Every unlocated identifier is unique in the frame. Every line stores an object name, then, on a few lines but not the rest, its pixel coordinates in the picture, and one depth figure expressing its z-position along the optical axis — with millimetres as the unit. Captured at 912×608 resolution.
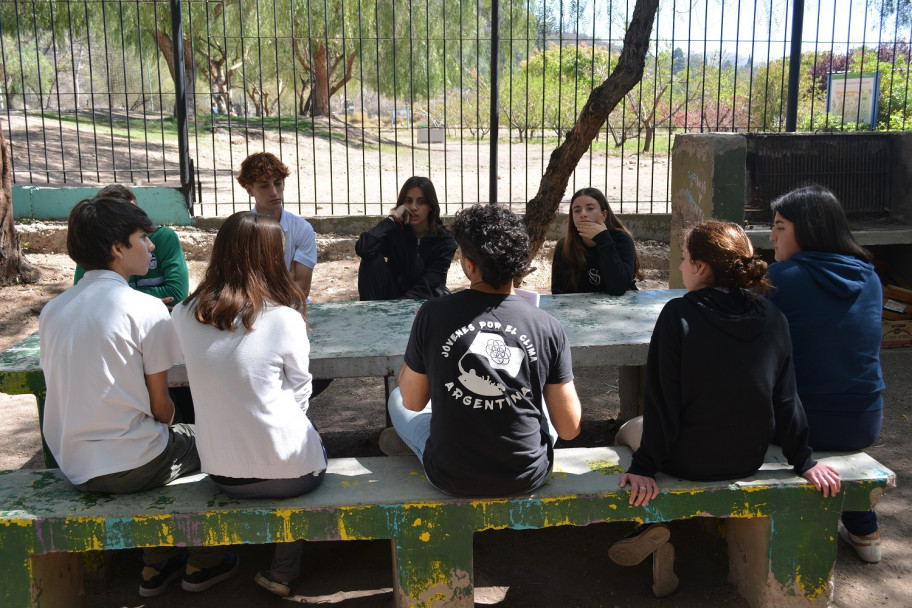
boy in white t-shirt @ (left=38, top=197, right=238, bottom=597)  2480
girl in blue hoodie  2803
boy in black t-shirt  2391
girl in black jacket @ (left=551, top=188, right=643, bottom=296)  4082
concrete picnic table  3055
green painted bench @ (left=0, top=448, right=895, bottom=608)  2521
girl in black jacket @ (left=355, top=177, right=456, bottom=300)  4332
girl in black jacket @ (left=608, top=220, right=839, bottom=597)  2504
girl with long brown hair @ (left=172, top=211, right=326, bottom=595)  2463
